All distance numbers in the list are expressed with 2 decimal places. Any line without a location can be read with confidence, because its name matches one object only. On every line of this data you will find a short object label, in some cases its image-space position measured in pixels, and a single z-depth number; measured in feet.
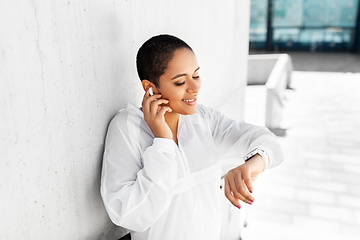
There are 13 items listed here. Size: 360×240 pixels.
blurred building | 48.93
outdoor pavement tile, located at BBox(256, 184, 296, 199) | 12.86
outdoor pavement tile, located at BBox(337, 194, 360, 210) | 12.05
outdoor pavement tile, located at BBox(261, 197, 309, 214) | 11.88
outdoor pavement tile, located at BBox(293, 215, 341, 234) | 10.79
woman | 3.68
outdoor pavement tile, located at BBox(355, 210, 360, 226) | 11.09
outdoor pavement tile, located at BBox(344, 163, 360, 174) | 14.33
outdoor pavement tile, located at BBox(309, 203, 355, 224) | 11.33
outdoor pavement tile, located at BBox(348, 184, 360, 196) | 12.76
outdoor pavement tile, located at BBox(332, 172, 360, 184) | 13.59
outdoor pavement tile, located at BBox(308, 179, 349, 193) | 13.00
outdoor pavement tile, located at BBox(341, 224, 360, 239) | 10.58
